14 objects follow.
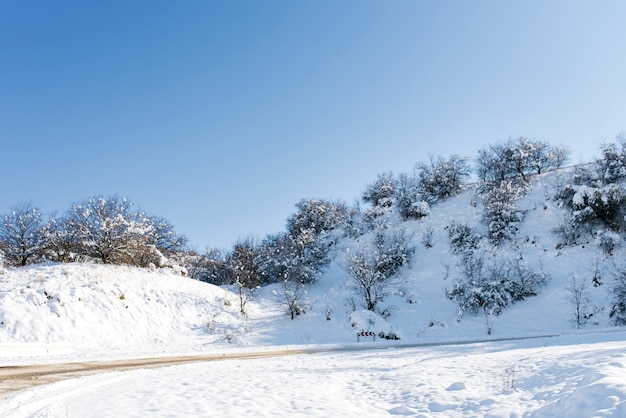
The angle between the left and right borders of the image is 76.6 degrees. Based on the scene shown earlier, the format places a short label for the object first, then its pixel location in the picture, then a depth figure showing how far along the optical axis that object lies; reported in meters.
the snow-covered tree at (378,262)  30.50
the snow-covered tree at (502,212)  34.25
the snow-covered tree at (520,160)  42.72
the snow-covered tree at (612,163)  34.53
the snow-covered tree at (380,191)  49.81
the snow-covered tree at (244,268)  33.97
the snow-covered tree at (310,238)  37.81
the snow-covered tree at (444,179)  45.00
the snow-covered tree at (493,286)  27.55
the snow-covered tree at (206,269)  41.80
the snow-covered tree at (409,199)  41.78
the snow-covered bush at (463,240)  34.47
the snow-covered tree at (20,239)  30.17
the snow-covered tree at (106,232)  28.59
